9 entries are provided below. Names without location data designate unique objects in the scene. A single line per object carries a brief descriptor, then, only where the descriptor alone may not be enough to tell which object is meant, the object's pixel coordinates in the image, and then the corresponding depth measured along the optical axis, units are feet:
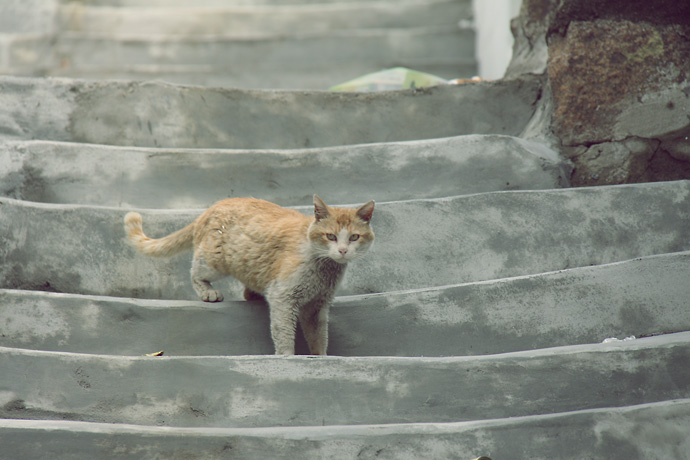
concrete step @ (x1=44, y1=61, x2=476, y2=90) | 45.50
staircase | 15.69
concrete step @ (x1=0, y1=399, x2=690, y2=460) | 14.96
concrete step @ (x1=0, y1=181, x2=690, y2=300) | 22.07
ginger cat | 19.79
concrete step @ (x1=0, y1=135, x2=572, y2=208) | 24.95
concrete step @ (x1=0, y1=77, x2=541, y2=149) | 27.07
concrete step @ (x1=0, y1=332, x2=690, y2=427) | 16.76
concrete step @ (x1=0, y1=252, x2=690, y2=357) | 19.66
